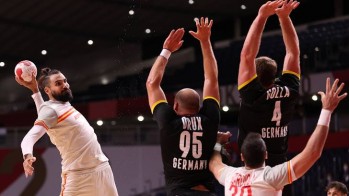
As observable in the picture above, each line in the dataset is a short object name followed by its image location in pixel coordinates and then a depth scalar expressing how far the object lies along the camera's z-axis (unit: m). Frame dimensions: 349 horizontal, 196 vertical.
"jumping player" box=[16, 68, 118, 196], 10.44
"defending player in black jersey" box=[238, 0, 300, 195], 8.67
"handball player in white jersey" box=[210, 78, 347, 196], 7.10
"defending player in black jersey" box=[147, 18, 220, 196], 8.09
